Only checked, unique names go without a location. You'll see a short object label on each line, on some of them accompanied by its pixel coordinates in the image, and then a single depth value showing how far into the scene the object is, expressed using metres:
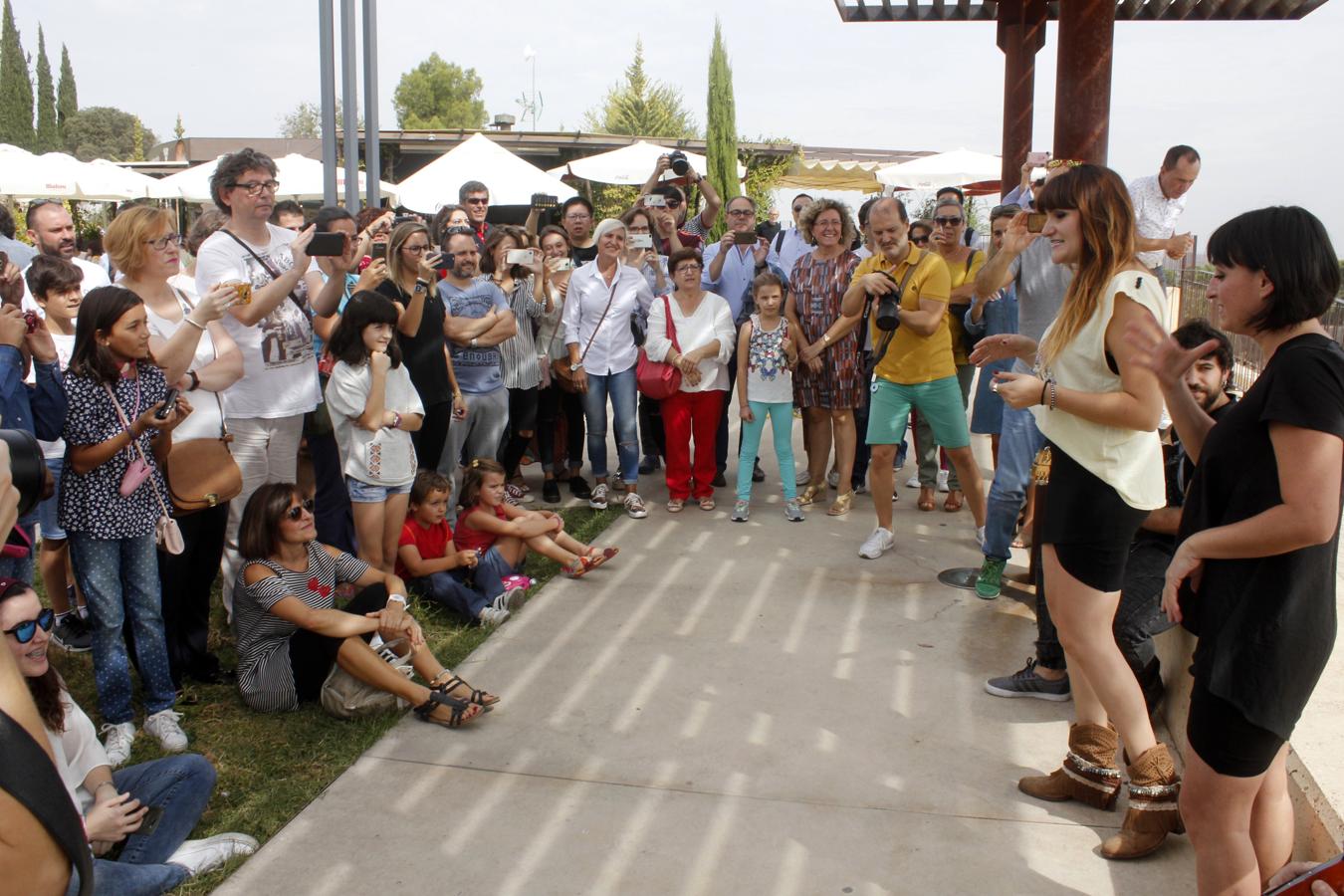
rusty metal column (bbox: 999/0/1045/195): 7.57
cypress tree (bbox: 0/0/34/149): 58.44
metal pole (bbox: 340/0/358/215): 7.97
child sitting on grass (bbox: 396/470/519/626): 5.10
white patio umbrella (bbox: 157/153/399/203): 14.19
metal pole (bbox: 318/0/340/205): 7.21
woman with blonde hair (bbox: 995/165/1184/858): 3.07
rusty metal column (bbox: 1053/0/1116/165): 5.78
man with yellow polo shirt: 5.72
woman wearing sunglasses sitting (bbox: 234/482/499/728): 3.95
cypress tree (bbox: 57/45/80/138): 68.25
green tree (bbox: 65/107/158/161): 66.56
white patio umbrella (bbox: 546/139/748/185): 13.84
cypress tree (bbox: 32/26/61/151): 61.73
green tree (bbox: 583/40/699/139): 42.41
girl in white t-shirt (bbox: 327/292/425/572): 4.90
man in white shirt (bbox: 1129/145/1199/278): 6.24
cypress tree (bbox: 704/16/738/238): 27.11
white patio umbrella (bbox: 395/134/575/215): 11.82
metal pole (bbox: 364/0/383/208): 8.24
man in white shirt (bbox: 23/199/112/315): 5.92
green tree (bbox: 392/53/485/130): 81.00
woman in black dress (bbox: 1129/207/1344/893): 2.10
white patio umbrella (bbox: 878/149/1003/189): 15.96
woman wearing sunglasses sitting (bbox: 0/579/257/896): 2.48
